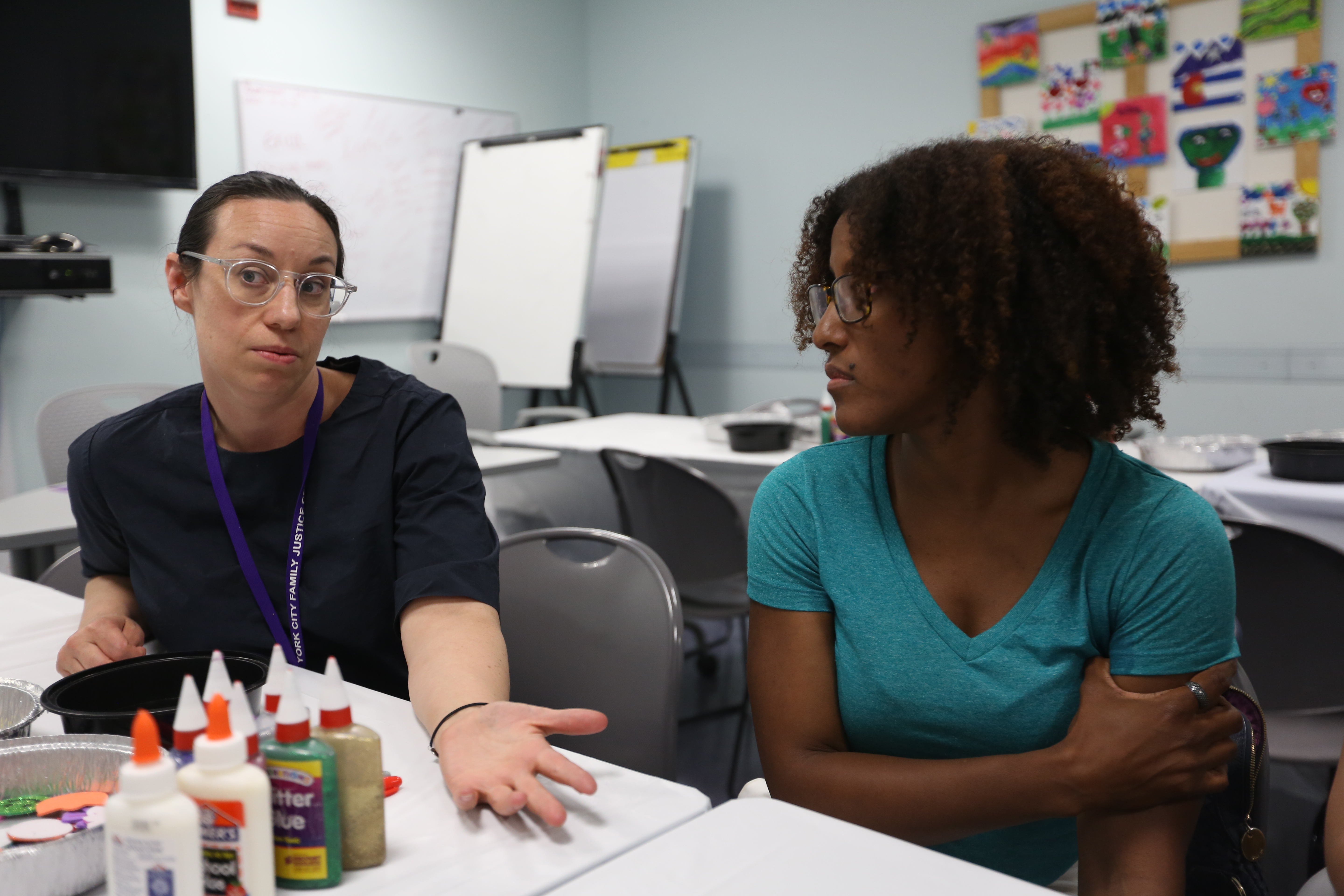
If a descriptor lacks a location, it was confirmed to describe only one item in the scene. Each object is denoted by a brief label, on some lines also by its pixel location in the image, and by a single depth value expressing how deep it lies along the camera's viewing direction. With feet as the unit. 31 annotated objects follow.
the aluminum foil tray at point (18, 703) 3.27
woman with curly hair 3.28
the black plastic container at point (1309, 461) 7.36
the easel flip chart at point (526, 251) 15.99
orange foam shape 2.62
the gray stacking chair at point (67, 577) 5.85
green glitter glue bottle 2.22
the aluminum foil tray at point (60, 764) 2.73
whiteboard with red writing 14.89
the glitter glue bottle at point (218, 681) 2.07
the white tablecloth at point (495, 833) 2.46
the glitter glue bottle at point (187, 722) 2.04
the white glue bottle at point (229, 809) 2.00
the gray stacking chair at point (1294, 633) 5.38
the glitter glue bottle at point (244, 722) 2.08
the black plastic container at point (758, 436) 9.71
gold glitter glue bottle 2.33
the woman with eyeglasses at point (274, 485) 4.16
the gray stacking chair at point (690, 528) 8.23
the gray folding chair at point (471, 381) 13.56
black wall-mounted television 11.93
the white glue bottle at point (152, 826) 1.87
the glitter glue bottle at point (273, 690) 2.21
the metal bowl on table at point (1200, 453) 8.18
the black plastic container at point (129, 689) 2.89
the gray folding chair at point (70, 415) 9.41
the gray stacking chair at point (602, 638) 4.41
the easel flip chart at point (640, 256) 16.87
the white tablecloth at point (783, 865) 2.39
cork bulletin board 12.28
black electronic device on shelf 10.73
